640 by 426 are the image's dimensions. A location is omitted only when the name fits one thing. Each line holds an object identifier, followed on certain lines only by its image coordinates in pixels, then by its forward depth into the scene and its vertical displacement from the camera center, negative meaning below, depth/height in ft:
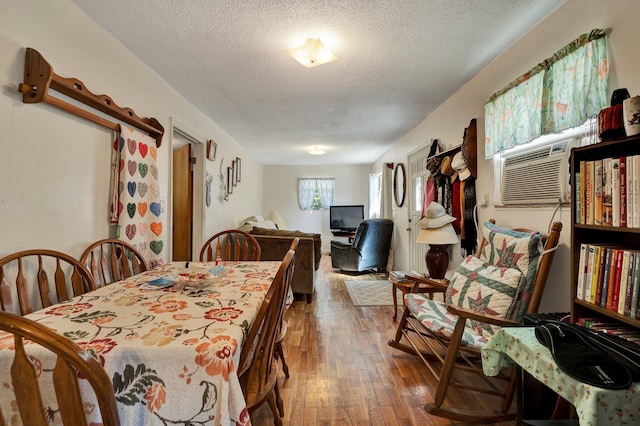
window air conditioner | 5.30 +0.73
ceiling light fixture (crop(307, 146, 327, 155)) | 17.06 +3.58
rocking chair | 5.02 -1.82
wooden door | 11.21 +0.23
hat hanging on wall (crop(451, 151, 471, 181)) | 8.23 +1.28
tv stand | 20.40 -1.70
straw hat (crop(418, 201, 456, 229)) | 8.41 -0.22
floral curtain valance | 4.51 +2.09
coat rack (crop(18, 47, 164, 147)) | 4.37 +2.00
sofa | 11.36 -1.74
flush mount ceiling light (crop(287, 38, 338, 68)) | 6.19 +3.36
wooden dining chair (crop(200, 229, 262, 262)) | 7.79 -1.12
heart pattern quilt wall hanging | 6.18 +0.33
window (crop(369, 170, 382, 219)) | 19.98 +1.20
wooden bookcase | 3.94 -0.35
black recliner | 15.84 -2.14
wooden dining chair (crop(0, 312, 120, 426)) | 1.86 -1.14
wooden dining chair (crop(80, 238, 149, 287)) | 5.50 -1.02
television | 22.86 -0.52
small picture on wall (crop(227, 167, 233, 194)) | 14.21 +1.46
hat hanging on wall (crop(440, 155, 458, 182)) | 9.02 +1.29
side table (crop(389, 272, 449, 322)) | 7.42 -2.02
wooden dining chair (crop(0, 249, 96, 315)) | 4.02 -1.05
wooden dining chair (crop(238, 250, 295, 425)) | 3.32 -1.66
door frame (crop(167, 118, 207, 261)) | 11.17 +0.60
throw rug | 11.56 -3.60
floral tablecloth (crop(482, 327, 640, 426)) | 2.81 -1.87
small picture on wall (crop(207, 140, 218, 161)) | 11.52 +2.41
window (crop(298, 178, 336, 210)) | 24.09 +1.57
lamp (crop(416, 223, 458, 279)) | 8.31 -1.03
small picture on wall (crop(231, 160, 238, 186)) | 15.02 +2.03
